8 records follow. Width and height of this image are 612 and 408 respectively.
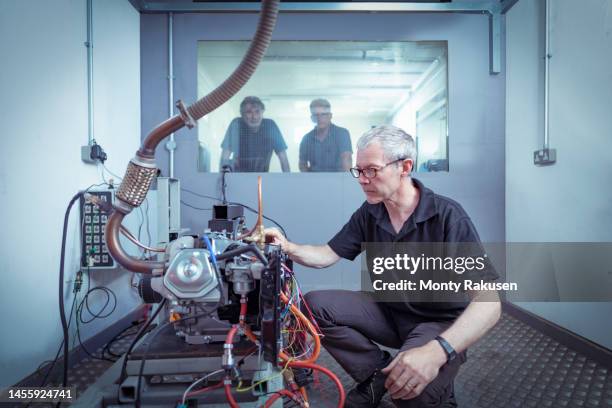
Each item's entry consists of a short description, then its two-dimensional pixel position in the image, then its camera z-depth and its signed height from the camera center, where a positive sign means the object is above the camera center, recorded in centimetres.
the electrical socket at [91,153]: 192 +27
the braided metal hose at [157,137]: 70 +15
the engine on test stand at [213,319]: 84 -32
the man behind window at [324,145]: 270 +43
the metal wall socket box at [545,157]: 210 +27
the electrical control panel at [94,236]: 187 -18
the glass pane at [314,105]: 270 +74
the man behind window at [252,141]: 270 +46
